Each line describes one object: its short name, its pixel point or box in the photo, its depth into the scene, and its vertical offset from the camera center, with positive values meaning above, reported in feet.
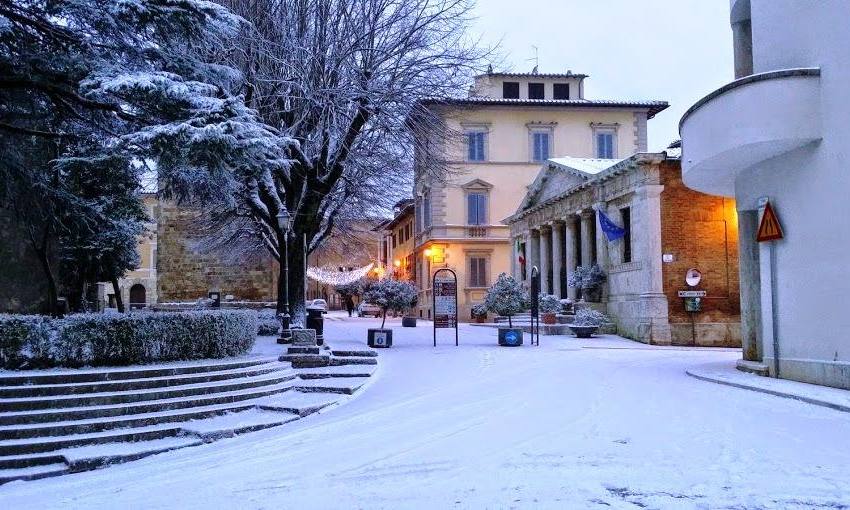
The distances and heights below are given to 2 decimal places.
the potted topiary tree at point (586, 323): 73.41 -1.97
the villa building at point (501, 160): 126.41 +26.17
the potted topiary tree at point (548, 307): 82.74 -0.32
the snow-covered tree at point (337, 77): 51.19 +17.28
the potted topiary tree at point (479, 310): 77.77 -0.59
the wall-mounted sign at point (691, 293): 69.67 +1.07
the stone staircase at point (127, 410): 23.00 -4.12
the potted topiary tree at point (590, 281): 81.20 +2.68
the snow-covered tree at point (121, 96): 29.76 +10.15
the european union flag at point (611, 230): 75.87 +8.10
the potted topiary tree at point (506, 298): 70.54 +0.67
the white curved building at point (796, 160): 30.89 +7.17
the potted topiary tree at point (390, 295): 67.00 +0.96
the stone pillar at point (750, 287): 40.57 +0.97
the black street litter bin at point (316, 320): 54.39 -1.15
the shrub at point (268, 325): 67.72 -1.89
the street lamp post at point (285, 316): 50.83 -0.80
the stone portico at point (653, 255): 70.33 +5.13
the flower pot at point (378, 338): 58.23 -2.75
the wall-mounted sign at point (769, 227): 34.32 +3.79
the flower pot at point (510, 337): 60.80 -2.82
